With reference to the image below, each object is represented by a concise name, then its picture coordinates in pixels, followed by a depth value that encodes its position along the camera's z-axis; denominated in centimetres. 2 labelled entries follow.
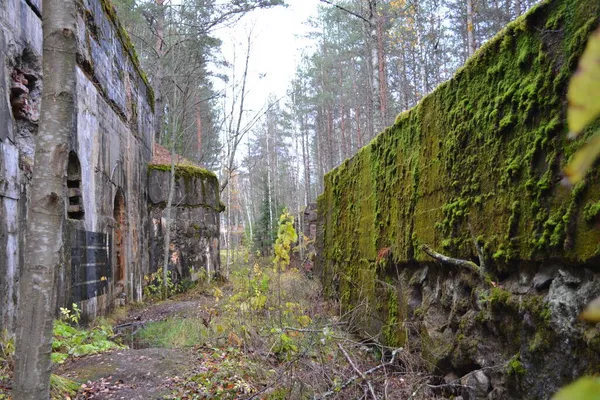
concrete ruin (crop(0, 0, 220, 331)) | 499
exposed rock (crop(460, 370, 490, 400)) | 319
